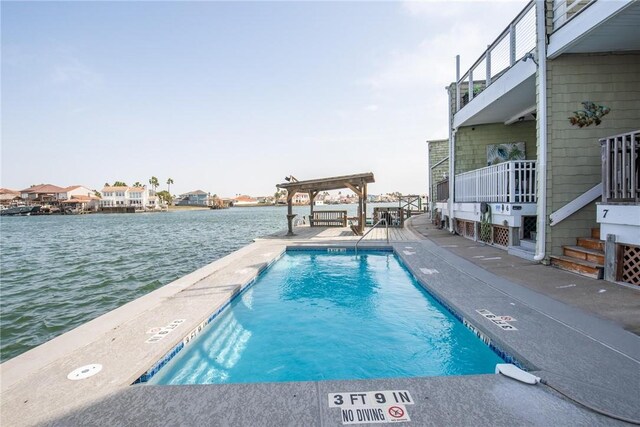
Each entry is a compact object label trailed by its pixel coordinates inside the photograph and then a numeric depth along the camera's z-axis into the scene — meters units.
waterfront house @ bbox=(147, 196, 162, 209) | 90.10
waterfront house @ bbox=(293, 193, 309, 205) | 136.70
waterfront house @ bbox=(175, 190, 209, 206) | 118.75
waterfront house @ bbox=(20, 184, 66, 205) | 81.62
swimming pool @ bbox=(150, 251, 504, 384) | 3.76
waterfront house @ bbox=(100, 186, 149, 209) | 84.00
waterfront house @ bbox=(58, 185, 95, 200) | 82.56
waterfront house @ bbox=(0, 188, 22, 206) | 84.35
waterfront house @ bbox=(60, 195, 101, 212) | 76.75
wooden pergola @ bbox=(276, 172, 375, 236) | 15.12
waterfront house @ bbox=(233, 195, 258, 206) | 142.95
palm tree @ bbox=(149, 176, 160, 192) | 114.44
